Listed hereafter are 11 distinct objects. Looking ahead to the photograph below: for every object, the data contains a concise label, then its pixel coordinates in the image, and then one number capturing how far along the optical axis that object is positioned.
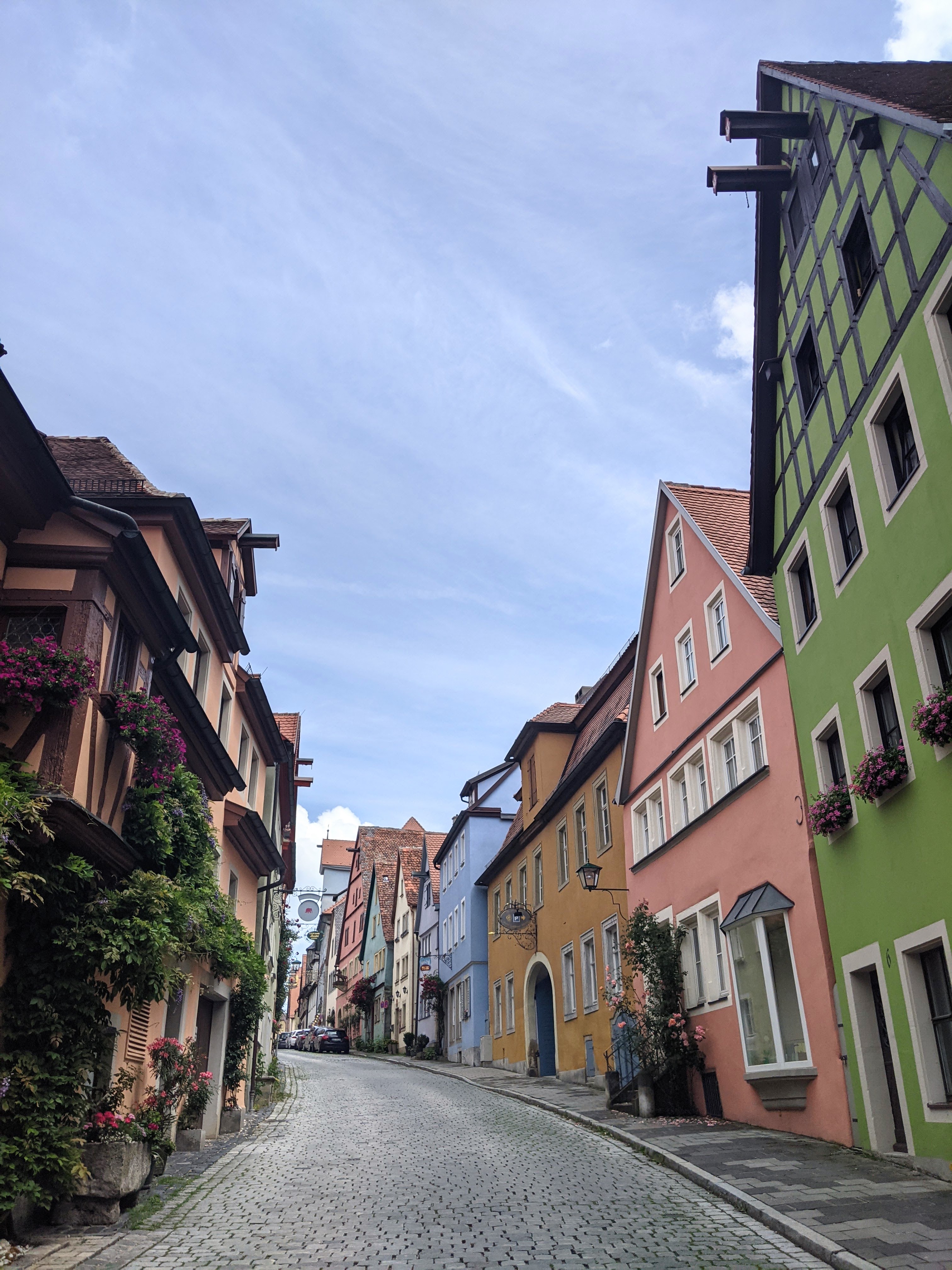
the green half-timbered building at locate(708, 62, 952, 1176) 10.54
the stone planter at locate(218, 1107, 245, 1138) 16.73
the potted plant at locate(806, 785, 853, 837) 12.38
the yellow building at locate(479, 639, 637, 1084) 22.84
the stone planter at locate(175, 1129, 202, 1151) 14.45
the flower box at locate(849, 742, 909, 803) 10.95
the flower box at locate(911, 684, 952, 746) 9.54
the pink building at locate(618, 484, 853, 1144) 13.59
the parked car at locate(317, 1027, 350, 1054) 49.53
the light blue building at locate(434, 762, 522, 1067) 36.50
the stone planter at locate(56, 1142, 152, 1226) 9.28
